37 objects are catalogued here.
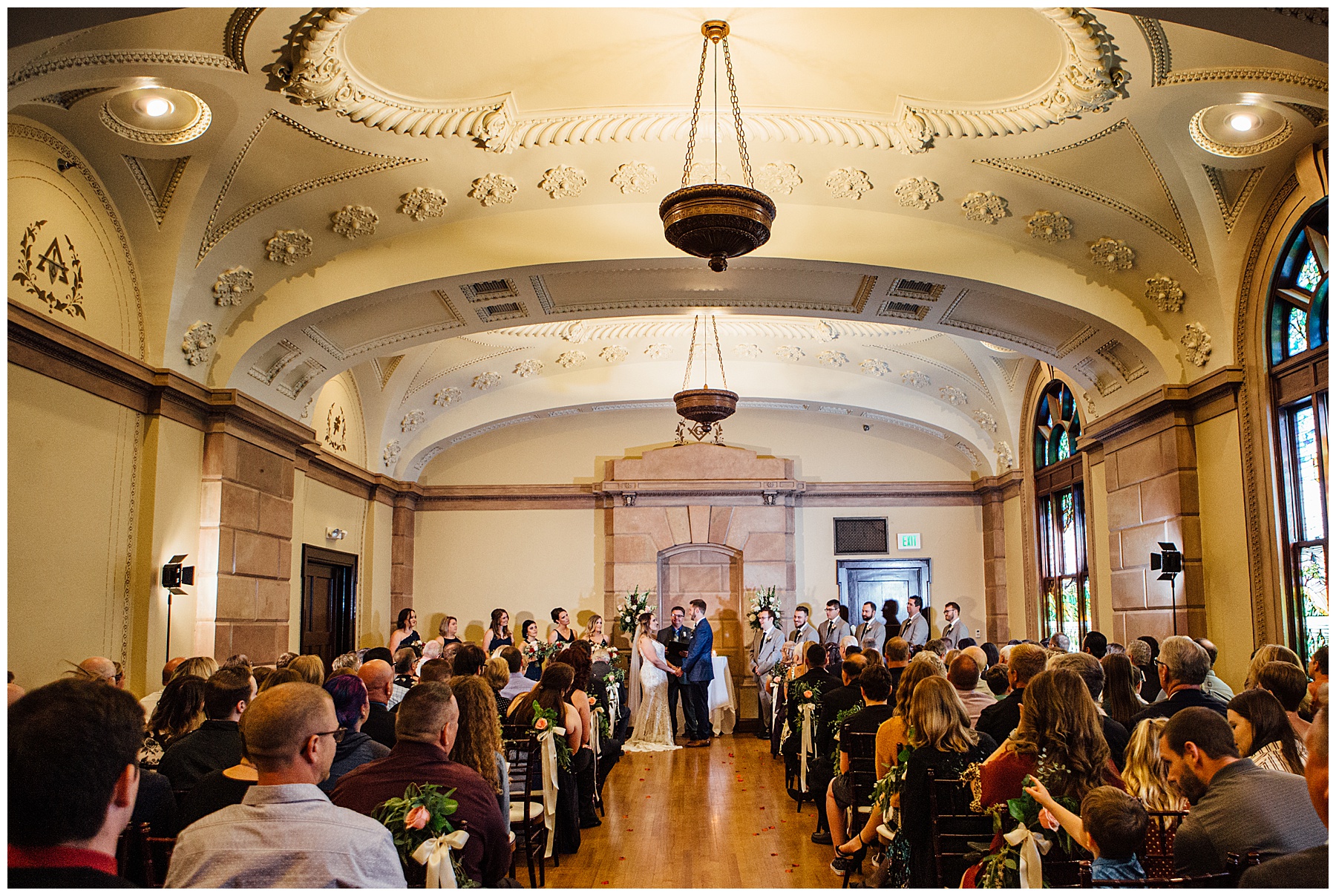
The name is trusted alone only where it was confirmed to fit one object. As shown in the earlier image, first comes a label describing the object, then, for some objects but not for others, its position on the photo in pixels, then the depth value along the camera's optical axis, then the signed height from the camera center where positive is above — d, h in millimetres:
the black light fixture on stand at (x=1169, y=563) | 7902 +93
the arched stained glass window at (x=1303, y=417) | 6730 +1074
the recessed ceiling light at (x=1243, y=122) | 6191 +2768
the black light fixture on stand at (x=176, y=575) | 7266 +79
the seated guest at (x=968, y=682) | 5180 -537
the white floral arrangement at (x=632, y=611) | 13594 -398
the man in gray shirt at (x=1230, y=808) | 2504 -581
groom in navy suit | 11305 -1128
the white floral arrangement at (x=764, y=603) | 13703 -318
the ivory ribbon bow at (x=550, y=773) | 5359 -1012
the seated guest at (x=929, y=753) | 3955 -684
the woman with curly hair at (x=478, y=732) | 3664 -537
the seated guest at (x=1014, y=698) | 4461 -538
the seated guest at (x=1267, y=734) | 3135 -497
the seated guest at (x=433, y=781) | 3057 -599
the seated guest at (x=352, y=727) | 3830 -559
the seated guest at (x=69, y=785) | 1662 -330
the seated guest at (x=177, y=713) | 4043 -502
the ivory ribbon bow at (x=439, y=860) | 2768 -755
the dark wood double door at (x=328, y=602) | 10961 -198
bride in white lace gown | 10969 -1355
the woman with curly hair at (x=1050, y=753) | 3252 -575
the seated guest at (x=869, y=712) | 5105 -667
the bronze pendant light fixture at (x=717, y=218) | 5648 +2024
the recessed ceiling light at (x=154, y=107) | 5988 +2838
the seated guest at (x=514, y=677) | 6766 -642
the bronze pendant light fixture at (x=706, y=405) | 10672 +1849
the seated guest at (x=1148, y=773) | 3064 -607
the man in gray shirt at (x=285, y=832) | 2246 -552
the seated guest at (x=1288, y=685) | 3938 -429
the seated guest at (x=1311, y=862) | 1896 -542
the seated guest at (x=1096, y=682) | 3939 -424
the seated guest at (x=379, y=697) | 4691 -540
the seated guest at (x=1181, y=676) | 4266 -430
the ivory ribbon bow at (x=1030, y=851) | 2795 -766
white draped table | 12023 -1438
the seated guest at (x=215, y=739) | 3596 -551
